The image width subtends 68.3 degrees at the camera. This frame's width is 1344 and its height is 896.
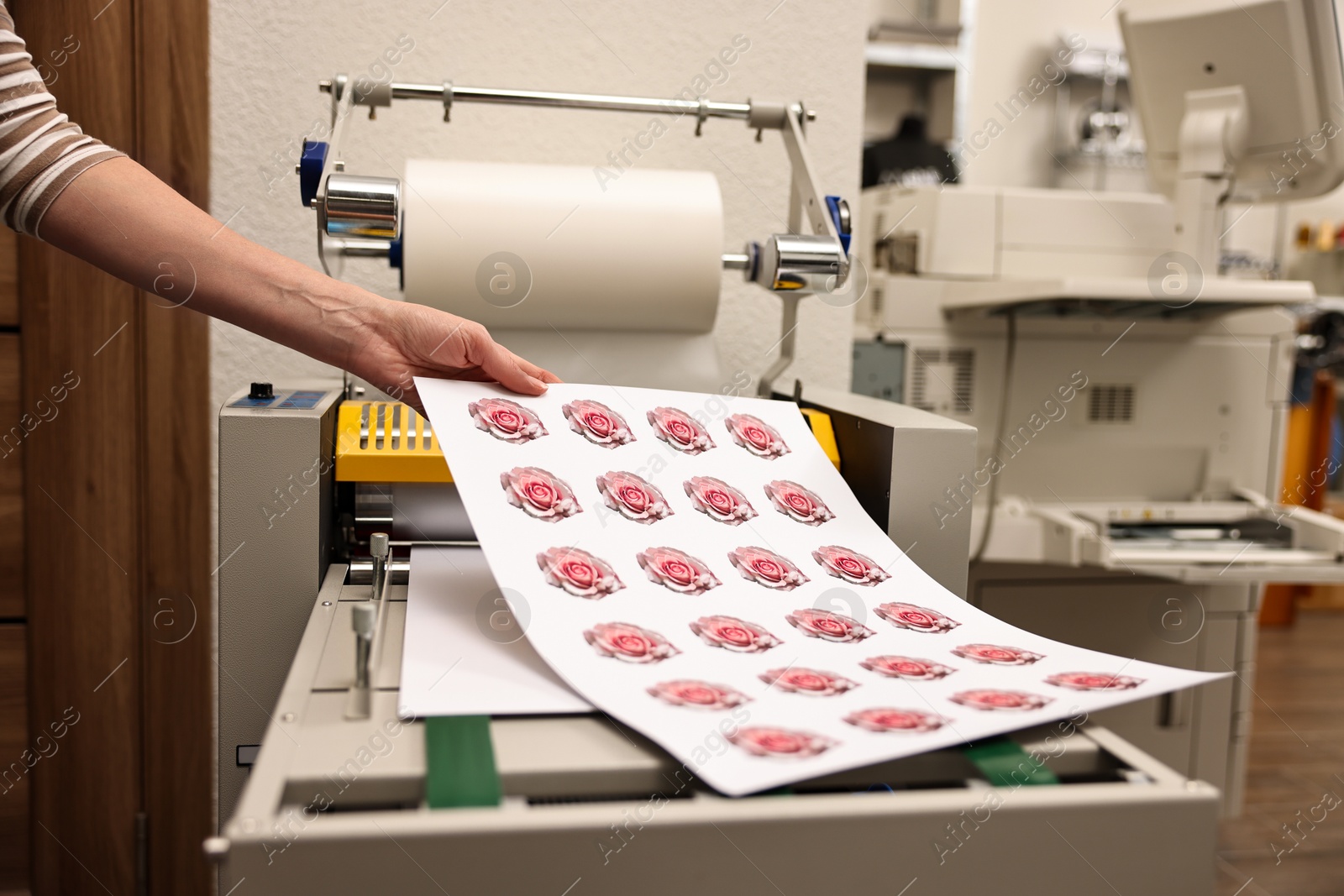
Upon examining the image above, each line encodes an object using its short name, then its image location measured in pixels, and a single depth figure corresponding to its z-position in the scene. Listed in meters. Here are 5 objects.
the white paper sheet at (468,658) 0.55
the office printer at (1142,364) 1.72
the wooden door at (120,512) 1.23
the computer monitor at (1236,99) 1.62
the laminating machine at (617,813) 0.43
